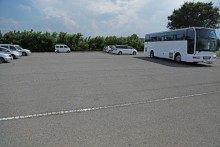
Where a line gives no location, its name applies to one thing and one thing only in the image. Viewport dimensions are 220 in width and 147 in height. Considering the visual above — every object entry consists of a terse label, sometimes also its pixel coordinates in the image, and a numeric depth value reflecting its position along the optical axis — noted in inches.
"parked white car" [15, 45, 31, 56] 1178.2
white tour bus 728.3
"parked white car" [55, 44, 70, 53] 1607.5
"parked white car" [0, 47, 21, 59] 883.4
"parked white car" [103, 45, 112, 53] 1582.6
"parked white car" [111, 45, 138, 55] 1419.8
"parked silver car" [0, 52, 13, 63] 754.8
